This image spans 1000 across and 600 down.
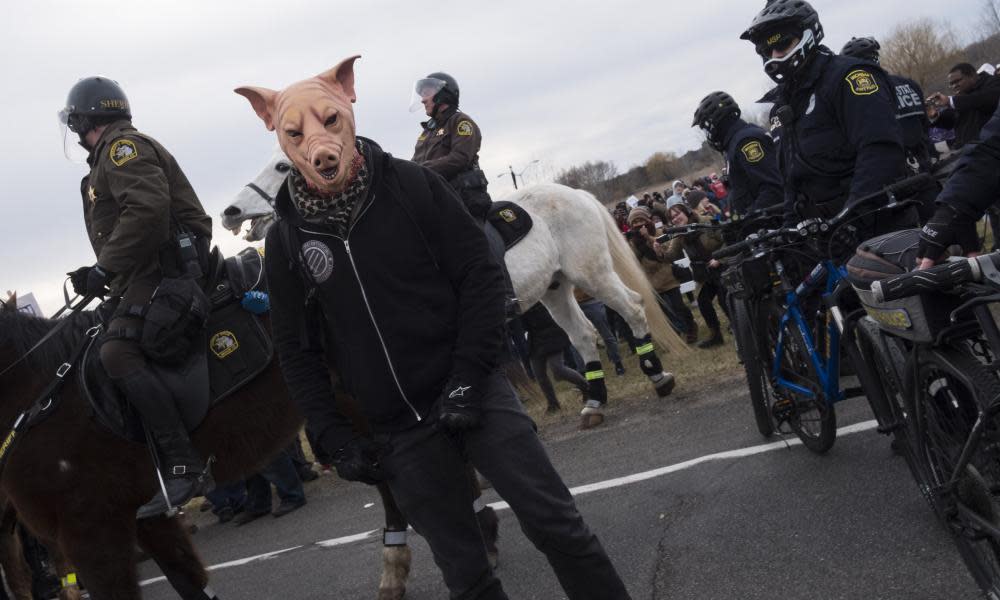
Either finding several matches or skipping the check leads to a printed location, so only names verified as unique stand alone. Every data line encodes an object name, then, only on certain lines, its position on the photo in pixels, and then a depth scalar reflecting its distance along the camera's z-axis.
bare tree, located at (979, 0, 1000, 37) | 66.00
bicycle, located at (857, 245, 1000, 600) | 2.72
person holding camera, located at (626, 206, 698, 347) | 12.41
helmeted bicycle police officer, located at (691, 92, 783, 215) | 6.63
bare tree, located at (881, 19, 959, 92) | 55.47
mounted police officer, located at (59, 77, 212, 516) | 4.79
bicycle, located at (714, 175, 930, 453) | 4.10
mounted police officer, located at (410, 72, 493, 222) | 7.43
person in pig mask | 2.95
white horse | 8.36
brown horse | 4.66
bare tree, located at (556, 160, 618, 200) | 74.12
